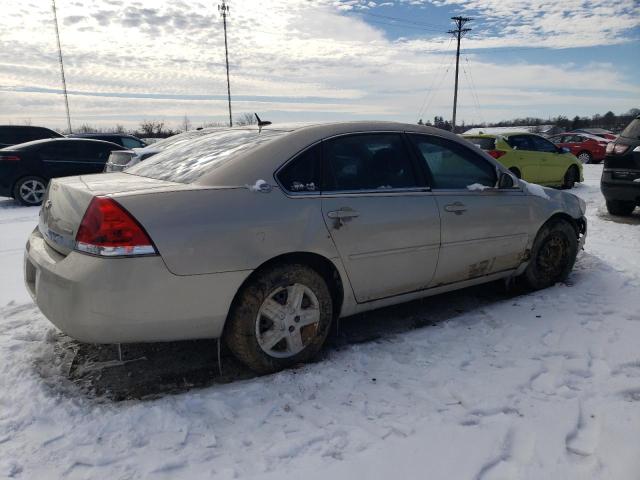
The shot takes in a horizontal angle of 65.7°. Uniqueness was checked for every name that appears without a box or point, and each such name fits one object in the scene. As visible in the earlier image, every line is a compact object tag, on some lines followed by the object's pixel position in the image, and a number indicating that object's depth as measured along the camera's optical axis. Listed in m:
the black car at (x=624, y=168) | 7.43
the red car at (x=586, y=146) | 21.28
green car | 11.59
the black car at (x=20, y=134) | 13.50
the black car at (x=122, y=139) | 15.64
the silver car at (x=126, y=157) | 8.35
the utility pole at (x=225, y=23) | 36.31
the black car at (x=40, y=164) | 9.90
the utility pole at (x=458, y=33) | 40.98
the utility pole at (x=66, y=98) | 35.08
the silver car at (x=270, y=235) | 2.53
